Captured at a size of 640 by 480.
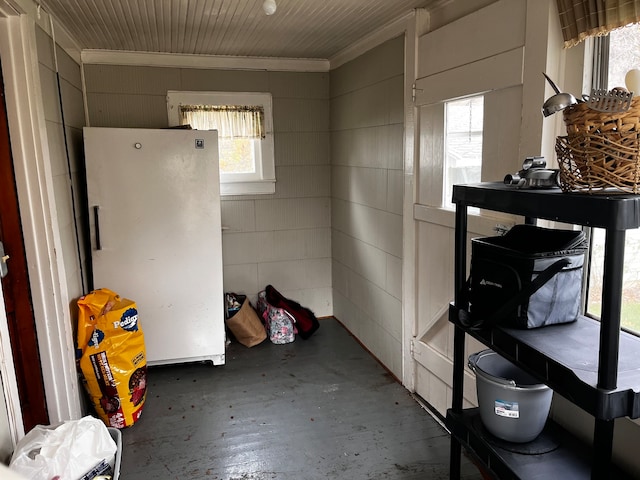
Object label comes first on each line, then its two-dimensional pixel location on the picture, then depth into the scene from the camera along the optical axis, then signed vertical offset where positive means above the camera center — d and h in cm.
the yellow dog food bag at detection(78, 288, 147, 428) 259 -104
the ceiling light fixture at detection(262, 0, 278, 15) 238 +77
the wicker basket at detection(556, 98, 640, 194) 109 +1
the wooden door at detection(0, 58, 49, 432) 216 -61
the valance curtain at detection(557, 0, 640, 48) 150 +45
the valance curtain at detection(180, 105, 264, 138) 382 +36
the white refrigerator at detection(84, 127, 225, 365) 305 -43
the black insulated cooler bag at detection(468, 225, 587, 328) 144 -38
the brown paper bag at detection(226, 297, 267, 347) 378 -128
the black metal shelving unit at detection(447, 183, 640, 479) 115 -56
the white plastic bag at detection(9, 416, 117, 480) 162 -99
